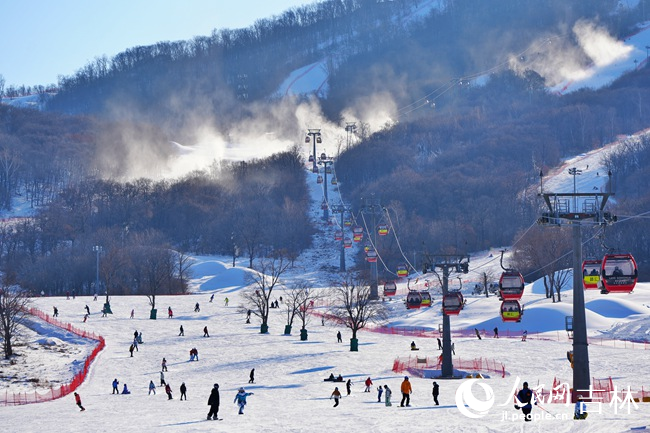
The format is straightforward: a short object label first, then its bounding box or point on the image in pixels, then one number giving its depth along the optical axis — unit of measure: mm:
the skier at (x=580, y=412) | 26661
